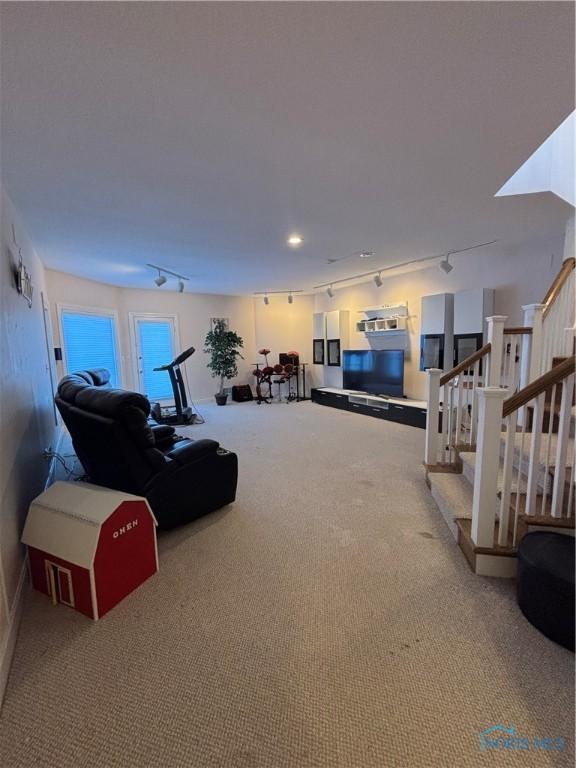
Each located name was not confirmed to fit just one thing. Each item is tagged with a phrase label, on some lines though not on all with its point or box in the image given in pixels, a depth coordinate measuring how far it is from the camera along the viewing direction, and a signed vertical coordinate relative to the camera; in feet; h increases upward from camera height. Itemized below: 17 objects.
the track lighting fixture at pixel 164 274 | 16.19 +3.71
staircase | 5.96 -2.45
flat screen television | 19.71 -1.95
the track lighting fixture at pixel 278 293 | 24.81 +3.67
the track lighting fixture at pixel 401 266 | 14.60 +3.81
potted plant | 23.93 -0.63
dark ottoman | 4.82 -3.69
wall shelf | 19.27 +1.18
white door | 22.41 -0.45
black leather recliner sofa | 7.15 -2.67
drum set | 25.61 -2.87
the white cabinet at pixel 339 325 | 23.06 +1.09
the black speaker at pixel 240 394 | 26.27 -3.99
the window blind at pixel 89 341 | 17.87 +0.28
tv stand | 17.38 -3.84
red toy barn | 5.56 -3.42
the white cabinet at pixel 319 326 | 24.43 +1.09
